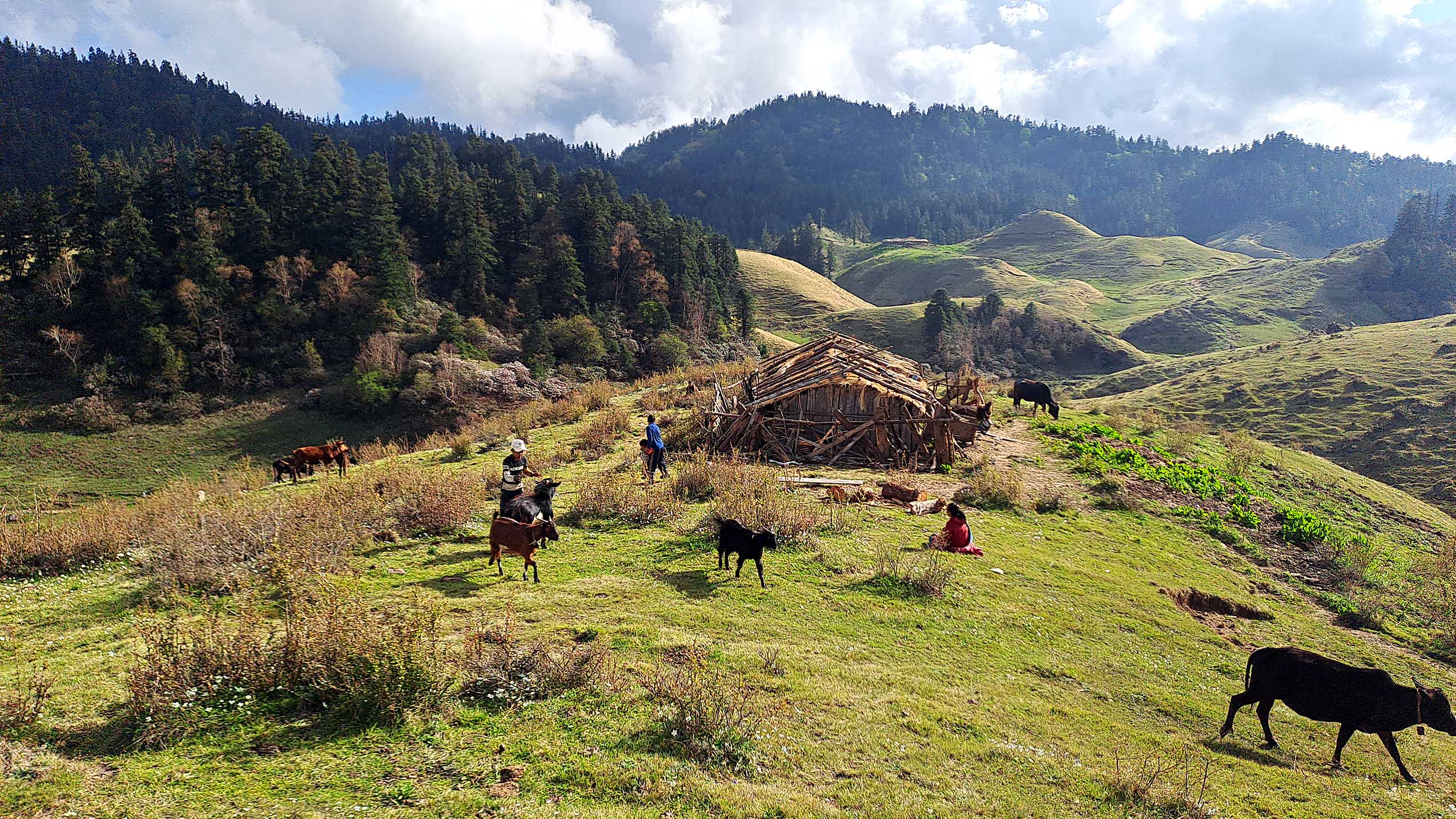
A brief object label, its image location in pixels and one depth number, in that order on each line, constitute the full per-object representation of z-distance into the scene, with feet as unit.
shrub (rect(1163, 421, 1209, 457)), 81.46
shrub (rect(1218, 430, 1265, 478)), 75.87
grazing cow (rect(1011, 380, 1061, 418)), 100.51
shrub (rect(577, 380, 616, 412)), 100.01
